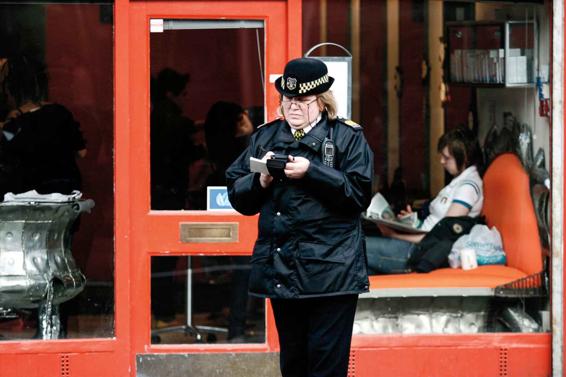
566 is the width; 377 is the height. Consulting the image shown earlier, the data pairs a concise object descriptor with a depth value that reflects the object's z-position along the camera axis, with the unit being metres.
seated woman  15.54
